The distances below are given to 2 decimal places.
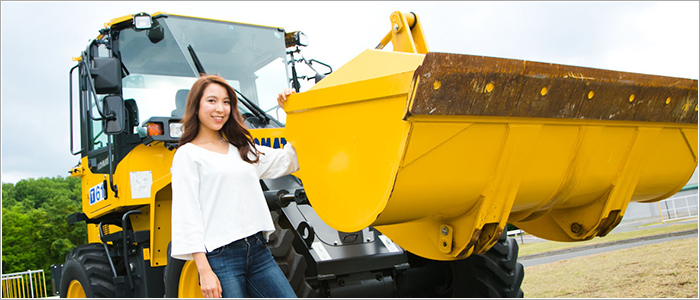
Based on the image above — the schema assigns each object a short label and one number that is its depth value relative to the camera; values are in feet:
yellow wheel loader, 9.16
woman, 8.68
